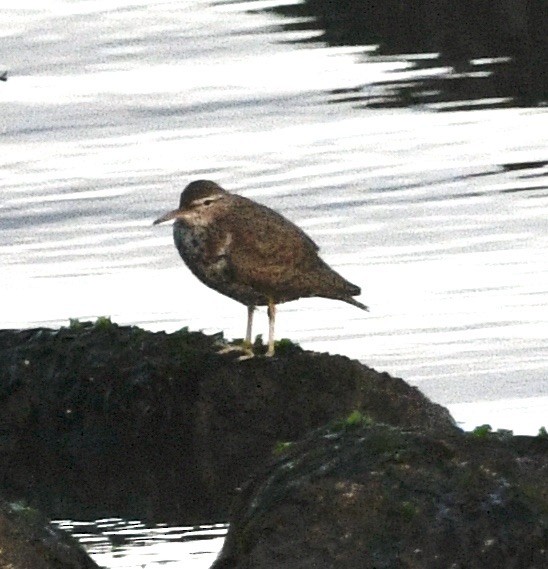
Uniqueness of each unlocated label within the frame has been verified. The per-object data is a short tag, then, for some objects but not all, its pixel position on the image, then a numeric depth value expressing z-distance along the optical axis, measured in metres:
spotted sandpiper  23.75
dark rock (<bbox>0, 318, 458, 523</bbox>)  21.44
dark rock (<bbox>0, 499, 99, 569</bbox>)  16.80
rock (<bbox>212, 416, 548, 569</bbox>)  16.05
